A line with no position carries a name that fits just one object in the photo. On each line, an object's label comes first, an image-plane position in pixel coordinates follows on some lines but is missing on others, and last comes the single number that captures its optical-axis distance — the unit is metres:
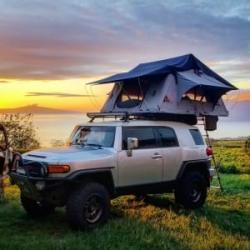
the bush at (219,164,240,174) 16.55
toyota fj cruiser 5.40
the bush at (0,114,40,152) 17.50
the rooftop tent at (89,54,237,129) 7.48
